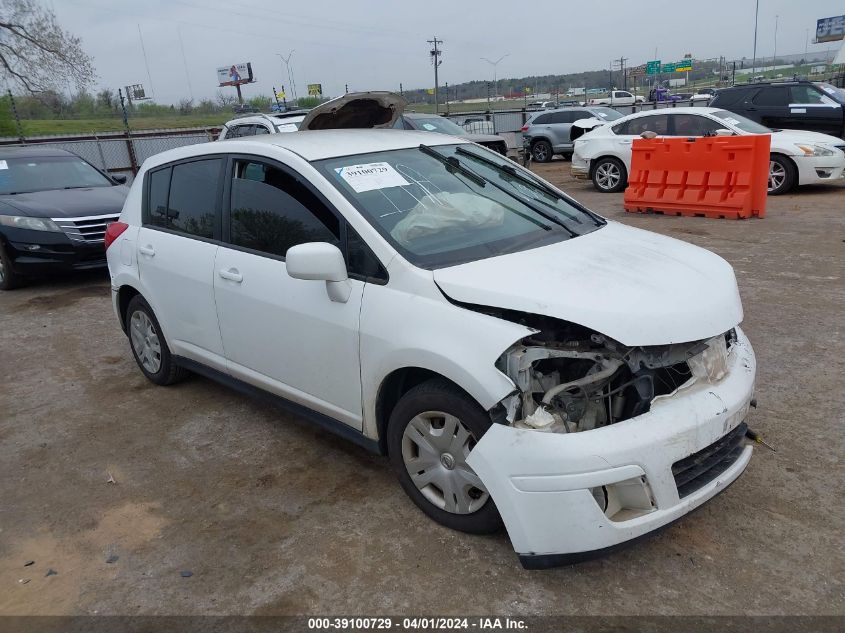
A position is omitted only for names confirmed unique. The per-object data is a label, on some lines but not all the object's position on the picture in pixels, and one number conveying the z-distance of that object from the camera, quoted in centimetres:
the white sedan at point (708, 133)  1116
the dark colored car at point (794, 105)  1338
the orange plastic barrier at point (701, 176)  962
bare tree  2655
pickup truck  4959
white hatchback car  252
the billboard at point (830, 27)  7975
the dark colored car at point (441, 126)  1315
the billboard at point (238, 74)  9238
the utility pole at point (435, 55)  5200
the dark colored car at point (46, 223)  783
